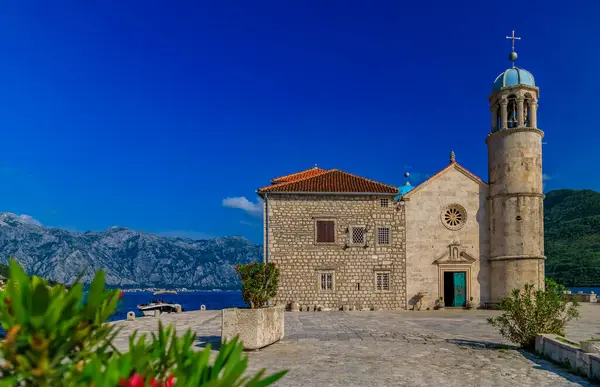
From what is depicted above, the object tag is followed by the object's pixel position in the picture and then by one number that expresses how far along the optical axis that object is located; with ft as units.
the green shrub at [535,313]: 37.68
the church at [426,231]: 85.15
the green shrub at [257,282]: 40.70
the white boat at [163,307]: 119.33
